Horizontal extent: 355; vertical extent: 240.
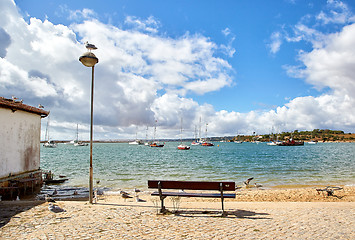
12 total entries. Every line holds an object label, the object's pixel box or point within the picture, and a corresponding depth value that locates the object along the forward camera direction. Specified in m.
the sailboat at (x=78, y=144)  168.00
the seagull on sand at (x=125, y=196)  13.02
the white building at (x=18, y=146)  12.98
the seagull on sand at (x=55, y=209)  8.02
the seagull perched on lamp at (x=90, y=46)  9.27
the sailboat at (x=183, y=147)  102.95
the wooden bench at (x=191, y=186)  7.60
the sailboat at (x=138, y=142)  190.48
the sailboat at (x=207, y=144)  144.23
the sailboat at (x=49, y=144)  139.75
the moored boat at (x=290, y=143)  150.50
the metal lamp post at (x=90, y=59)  9.20
